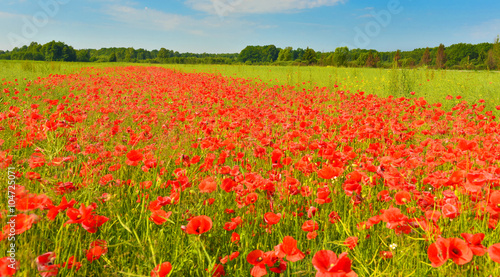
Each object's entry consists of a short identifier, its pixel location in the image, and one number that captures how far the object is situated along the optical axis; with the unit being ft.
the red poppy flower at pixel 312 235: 4.23
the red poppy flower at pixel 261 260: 3.20
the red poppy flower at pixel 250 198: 4.70
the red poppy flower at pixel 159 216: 3.86
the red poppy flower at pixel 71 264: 3.56
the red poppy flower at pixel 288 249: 3.32
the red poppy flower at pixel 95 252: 3.76
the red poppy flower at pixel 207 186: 4.41
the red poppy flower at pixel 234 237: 4.24
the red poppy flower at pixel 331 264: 2.76
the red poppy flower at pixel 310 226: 4.31
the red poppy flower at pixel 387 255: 4.15
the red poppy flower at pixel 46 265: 3.01
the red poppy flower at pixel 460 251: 2.89
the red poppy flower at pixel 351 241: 3.90
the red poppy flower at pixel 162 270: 3.25
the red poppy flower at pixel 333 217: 4.85
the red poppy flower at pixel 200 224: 3.48
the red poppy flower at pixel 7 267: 2.79
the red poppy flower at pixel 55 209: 3.57
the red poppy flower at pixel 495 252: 2.77
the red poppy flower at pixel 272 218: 4.00
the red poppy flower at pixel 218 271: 3.75
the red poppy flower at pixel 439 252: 2.93
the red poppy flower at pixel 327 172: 4.90
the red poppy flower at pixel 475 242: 3.03
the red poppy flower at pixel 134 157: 5.35
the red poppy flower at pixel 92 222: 3.49
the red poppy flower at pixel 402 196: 4.56
